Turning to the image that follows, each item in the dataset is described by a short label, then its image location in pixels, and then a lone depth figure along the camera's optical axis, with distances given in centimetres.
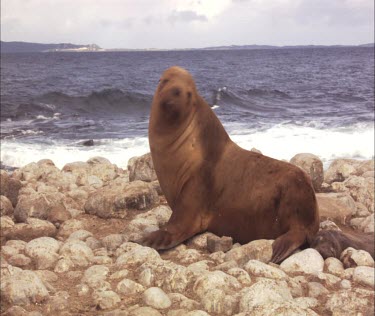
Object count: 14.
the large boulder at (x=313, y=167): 814
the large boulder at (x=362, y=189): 765
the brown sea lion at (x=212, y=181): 551
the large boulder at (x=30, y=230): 601
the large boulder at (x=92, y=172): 890
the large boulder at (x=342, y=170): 923
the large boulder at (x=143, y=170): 822
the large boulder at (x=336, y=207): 679
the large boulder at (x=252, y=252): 492
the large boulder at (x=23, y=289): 385
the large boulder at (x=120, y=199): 670
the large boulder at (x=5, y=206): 680
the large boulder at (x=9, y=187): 732
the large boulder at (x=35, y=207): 655
